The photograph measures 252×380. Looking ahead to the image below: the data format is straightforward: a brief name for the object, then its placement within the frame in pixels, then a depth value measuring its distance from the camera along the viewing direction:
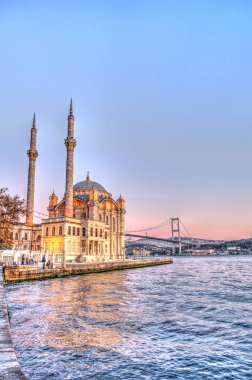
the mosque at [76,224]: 49.84
